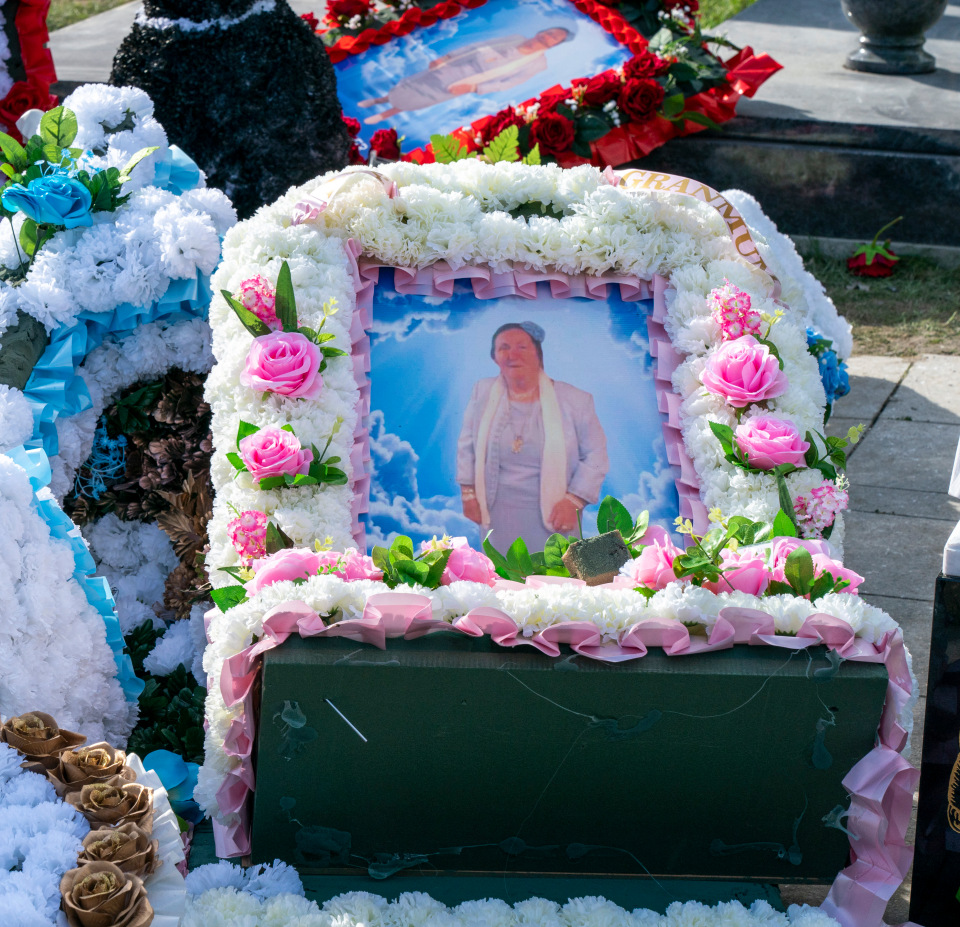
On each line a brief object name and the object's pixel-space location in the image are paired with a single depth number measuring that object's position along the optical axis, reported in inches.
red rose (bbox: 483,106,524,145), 203.5
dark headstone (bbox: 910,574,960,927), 76.6
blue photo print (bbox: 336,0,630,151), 221.6
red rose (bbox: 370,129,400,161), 209.9
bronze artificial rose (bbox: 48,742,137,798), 65.9
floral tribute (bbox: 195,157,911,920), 70.7
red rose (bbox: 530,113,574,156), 202.7
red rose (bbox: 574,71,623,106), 210.8
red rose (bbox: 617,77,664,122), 213.3
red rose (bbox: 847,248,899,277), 237.8
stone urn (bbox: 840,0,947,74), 281.7
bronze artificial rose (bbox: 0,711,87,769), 68.1
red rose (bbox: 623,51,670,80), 215.8
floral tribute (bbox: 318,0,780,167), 206.1
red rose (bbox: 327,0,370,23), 242.7
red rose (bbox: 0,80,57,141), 165.5
